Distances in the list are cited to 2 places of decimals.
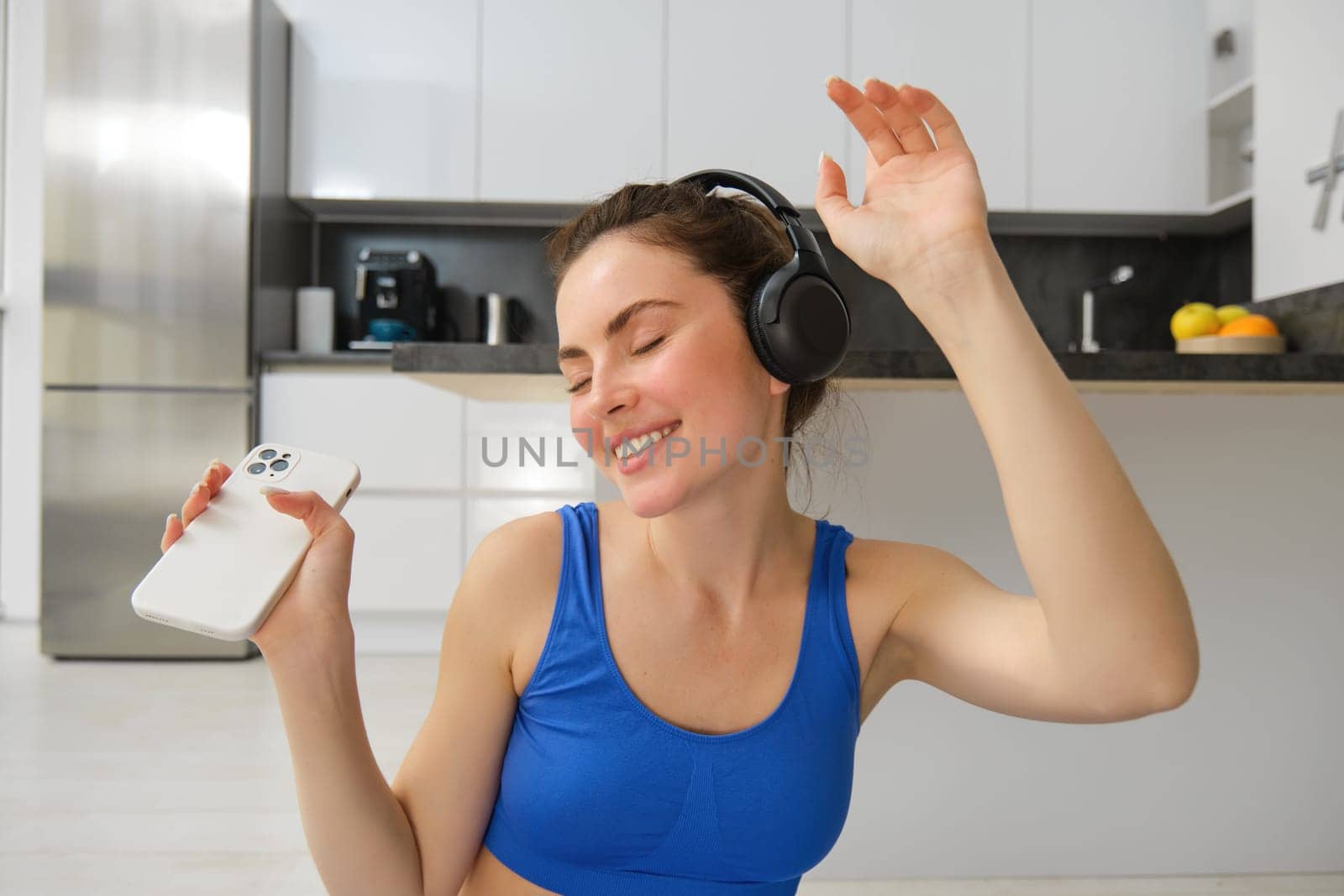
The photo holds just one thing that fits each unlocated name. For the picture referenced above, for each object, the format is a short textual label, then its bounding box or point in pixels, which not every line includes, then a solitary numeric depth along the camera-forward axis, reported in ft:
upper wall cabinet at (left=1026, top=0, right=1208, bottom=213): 11.75
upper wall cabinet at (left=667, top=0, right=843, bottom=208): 11.82
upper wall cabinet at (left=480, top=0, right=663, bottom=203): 11.84
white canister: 12.18
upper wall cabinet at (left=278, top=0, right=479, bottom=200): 11.79
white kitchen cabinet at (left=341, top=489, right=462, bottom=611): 11.22
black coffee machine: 12.34
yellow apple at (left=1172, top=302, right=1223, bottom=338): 6.41
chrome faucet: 12.32
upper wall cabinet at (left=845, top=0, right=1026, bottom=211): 11.77
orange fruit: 6.11
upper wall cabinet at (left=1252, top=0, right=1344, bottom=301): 8.43
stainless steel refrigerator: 10.87
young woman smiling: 1.95
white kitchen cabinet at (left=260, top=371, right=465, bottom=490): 11.19
